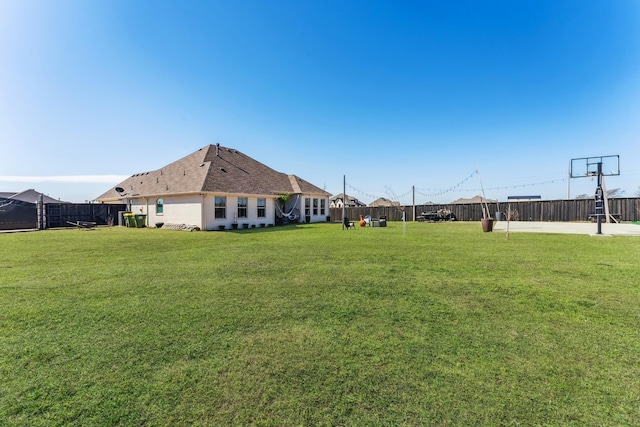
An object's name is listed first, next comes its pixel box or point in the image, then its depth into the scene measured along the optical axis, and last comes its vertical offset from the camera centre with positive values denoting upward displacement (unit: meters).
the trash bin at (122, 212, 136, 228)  18.69 -0.47
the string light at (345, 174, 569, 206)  22.42 +1.96
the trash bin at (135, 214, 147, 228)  18.72 -0.47
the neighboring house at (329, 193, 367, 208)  54.23 +2.44
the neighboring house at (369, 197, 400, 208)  53.56 +2.06
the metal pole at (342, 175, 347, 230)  19.33 +2.11
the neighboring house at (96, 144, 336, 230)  16.52 +1.37
